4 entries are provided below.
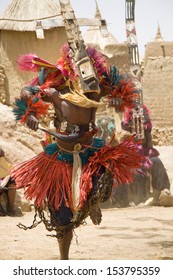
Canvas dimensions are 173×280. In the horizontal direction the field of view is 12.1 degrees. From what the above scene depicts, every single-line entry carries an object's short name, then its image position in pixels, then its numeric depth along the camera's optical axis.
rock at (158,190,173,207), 11.63
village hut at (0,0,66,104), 15.33
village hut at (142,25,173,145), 20.42
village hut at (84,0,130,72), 19.08
